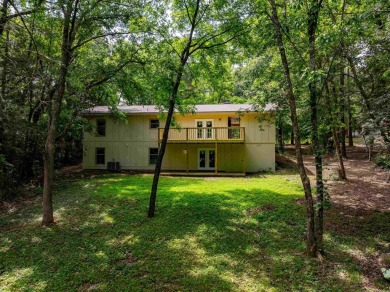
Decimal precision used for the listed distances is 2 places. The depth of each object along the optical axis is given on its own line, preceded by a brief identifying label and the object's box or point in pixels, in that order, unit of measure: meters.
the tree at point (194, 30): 8.50
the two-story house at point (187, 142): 17.11
